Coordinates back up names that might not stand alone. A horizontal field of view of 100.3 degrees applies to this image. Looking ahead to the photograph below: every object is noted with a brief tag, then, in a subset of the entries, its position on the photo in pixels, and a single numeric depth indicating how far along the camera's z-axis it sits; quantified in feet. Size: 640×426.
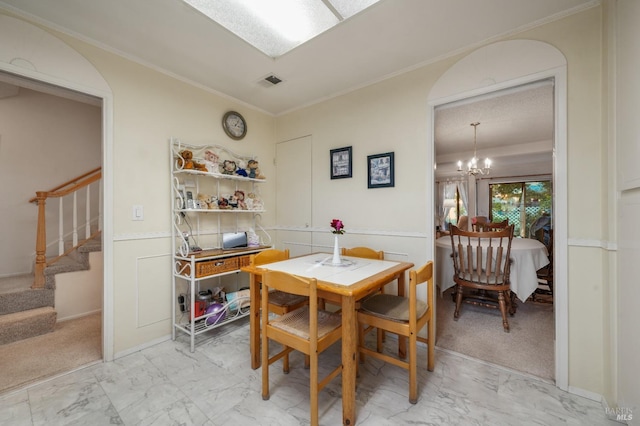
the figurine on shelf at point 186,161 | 8.05
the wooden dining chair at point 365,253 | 7.86
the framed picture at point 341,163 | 9.35
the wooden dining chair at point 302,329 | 4.72
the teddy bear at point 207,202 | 8.58
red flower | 6.68
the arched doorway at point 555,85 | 5.87
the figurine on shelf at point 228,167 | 9.11
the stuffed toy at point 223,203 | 8.97
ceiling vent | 8.46
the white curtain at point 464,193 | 22.22
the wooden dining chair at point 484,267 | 9.00
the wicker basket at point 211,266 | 7.70
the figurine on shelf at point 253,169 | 9.89
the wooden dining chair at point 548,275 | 11.09
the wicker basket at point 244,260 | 8.67
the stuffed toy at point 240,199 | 9.54
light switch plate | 7.49
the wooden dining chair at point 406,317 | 5.38
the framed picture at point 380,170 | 8.41
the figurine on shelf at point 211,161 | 8.75
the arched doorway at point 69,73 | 5.73
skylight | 5.45
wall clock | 9.73
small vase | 6.78
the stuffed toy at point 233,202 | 9.32
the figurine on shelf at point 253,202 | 9.96
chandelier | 14.04
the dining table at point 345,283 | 4.83
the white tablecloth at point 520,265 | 9.26
